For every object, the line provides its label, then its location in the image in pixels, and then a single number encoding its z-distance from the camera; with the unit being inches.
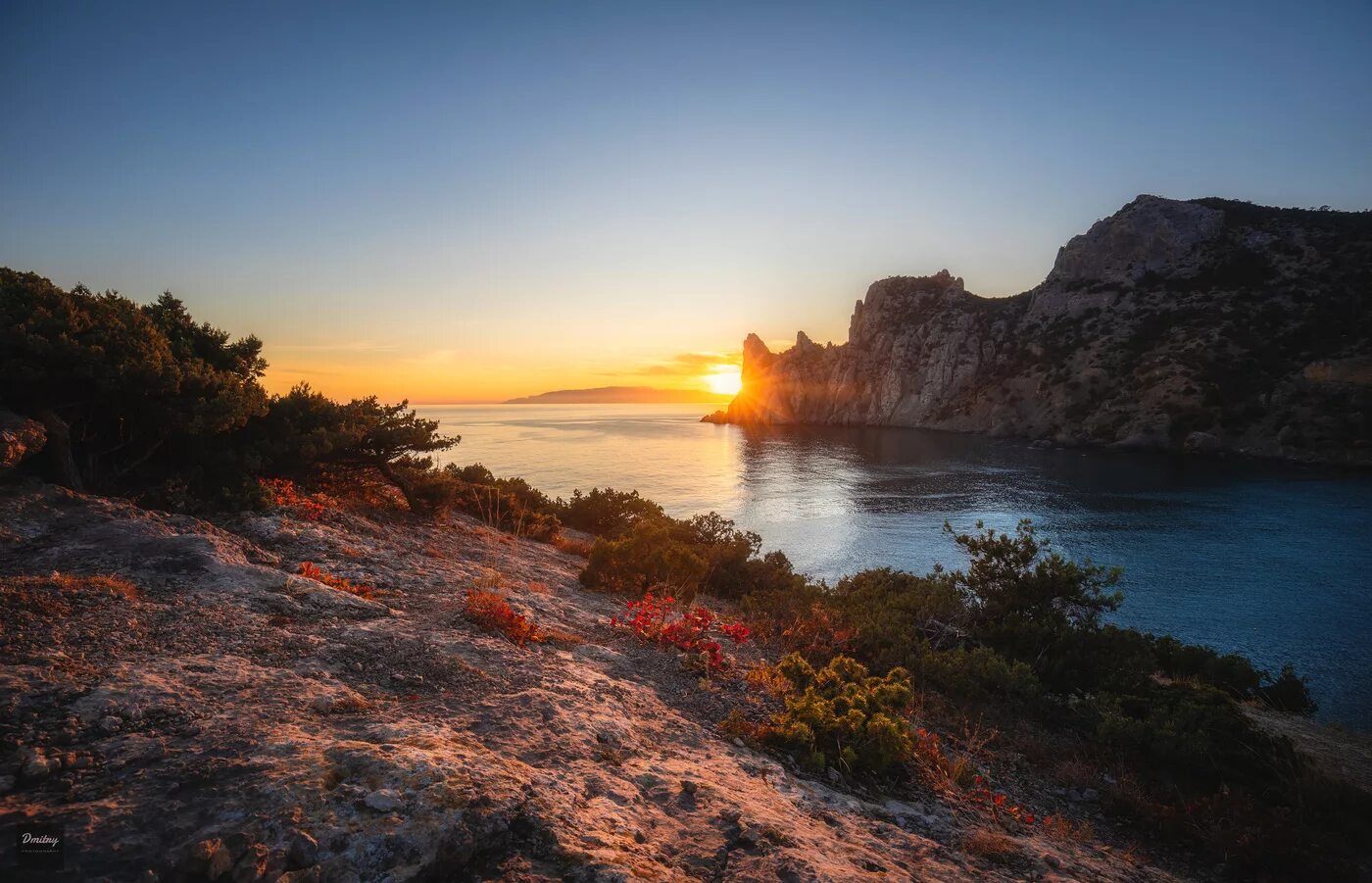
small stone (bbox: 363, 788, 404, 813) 118.3
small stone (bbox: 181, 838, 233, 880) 94.7
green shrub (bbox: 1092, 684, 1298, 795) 329.4
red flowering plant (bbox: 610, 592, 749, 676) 308.5
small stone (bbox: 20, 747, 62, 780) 110.7
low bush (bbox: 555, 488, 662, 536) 866.8
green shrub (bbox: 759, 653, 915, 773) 225.1
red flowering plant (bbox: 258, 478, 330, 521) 388.5
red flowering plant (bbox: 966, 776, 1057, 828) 223.8
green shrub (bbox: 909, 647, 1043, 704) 394.3
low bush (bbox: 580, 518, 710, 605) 497.0
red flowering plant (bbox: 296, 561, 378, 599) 291.6
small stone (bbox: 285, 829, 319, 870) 103.0
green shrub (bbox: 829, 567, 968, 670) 441.7
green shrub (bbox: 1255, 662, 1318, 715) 569.3
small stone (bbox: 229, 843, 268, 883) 95.7
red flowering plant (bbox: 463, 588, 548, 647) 274.2
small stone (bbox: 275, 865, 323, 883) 98.6
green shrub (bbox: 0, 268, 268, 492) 306.5
